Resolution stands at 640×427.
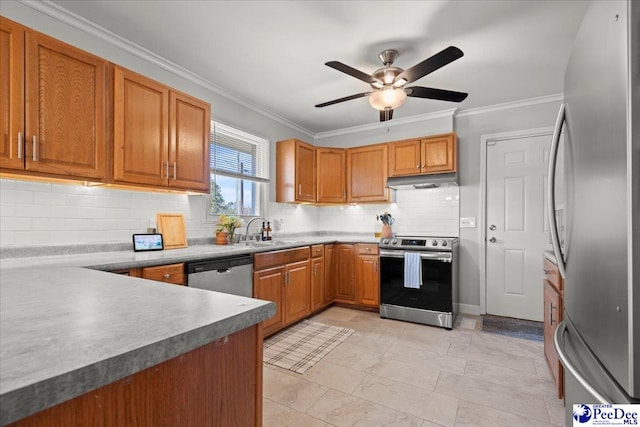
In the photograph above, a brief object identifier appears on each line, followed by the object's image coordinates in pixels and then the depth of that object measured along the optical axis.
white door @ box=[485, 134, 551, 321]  3.68
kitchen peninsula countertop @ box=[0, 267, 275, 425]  0.42
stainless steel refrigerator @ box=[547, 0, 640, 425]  0.63
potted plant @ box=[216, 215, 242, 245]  3.27
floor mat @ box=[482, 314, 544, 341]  3.25
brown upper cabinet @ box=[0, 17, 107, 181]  1.72
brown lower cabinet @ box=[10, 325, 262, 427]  0.48
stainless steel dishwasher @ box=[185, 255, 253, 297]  2.34
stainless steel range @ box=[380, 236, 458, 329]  3.44
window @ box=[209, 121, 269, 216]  3.45
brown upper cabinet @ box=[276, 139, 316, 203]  4.17
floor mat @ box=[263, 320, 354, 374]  2.61
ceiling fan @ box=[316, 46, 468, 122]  2.51
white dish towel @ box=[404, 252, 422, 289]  3.56
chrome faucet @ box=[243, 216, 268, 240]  3.59
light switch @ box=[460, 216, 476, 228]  3.99
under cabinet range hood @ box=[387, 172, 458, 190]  3.78
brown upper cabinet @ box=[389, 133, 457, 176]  3.86
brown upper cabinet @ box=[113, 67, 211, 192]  2.22
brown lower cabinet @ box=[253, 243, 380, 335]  3.09
